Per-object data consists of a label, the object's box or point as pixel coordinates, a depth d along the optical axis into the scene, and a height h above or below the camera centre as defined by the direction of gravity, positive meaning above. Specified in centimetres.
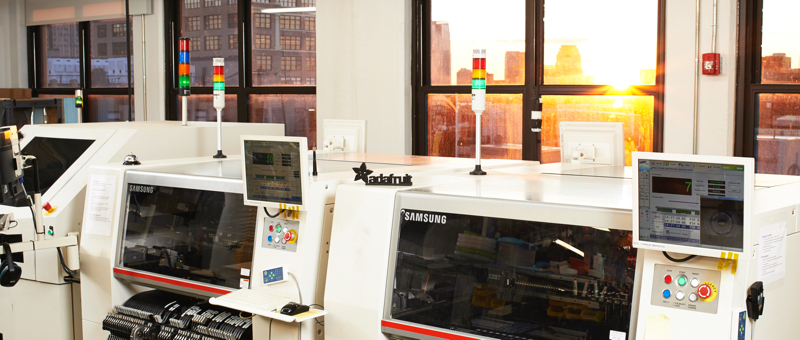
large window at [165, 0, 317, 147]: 695 +69
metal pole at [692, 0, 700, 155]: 469 +41
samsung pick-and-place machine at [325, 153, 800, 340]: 163 -38
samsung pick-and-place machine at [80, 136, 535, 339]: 235 -47
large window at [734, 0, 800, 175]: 455 +24
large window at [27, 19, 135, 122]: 838 +76
